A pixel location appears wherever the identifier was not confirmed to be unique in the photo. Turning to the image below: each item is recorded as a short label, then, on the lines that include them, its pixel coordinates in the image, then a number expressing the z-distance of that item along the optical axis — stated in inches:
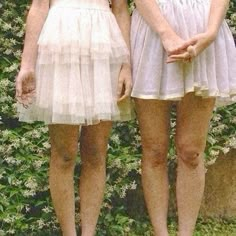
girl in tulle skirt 101.1
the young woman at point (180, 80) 103.3
